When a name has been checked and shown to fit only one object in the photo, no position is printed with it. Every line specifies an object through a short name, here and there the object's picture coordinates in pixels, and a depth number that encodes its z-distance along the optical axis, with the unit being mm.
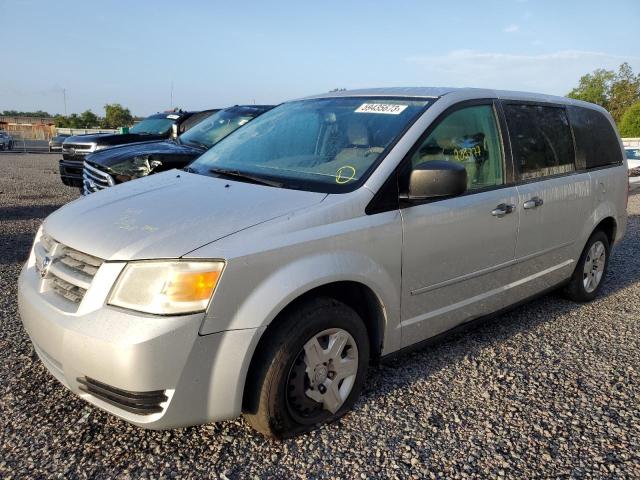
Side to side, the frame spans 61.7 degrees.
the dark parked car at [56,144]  27312
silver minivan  2174
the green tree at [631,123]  46250
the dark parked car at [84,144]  8438
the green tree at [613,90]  60312
